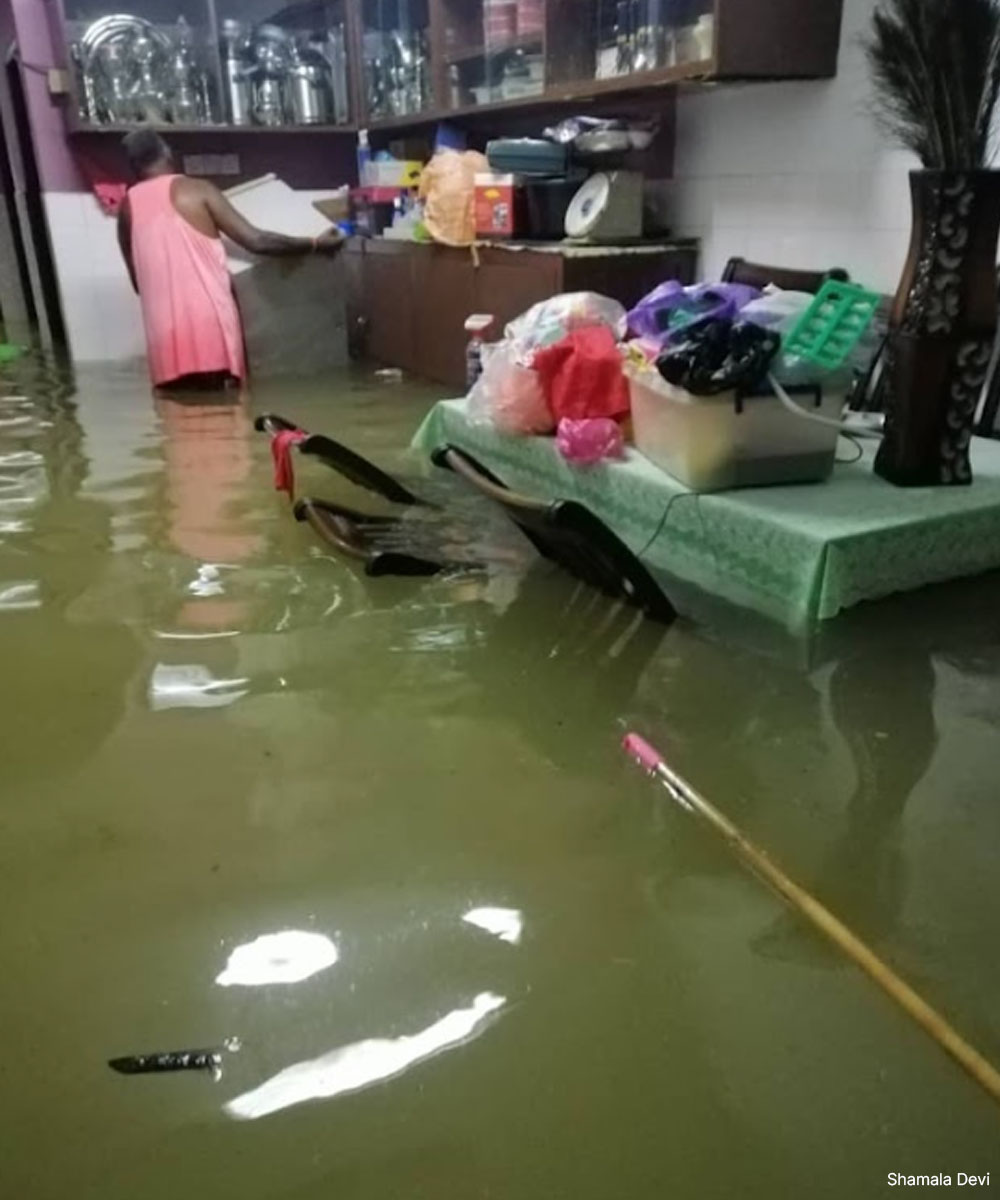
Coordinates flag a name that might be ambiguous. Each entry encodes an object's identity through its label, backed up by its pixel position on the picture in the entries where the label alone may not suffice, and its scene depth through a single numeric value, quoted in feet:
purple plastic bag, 7.72
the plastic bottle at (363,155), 17.74
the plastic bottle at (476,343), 11.38
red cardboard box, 13.28
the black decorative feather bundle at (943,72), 6.38
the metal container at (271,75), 17.95
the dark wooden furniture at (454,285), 12.42
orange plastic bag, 14.06
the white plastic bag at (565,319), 8.73
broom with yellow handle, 3.70
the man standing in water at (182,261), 15.47
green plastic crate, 7.00
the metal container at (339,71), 17.99
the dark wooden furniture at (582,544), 6.88
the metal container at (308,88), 18.13
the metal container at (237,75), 17.85
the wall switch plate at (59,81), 17.06
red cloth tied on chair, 9.66
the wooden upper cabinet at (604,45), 9.96
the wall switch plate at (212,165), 18.72
